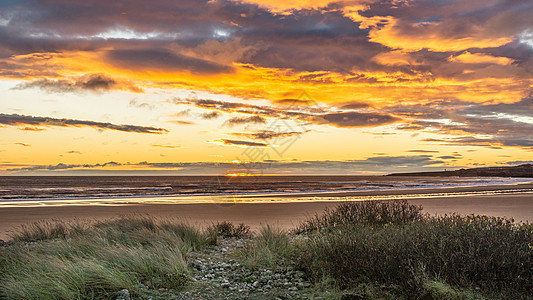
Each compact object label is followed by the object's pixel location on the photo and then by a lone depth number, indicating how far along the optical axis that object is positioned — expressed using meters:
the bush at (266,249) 9.69
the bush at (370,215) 13.11
